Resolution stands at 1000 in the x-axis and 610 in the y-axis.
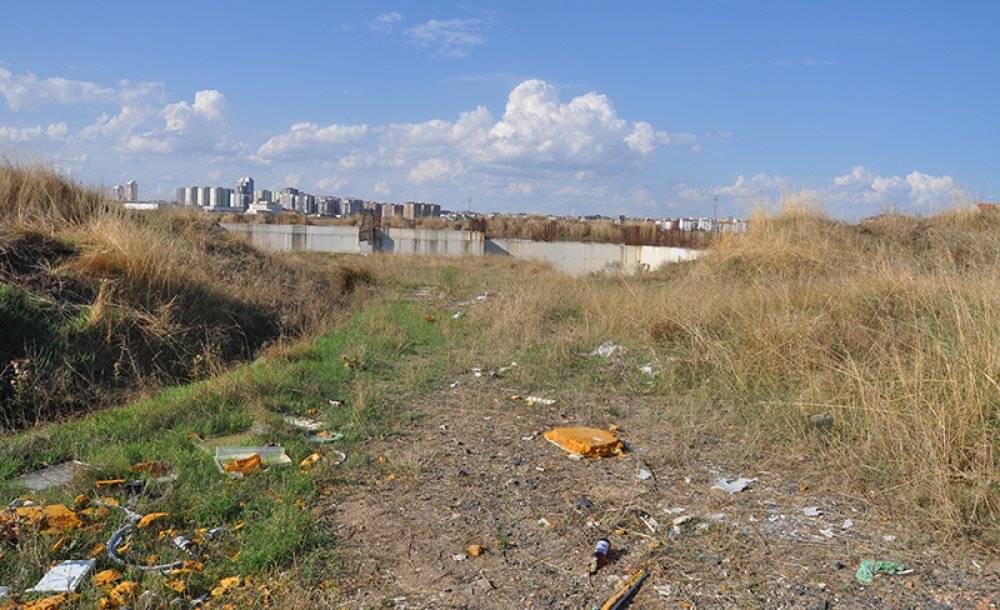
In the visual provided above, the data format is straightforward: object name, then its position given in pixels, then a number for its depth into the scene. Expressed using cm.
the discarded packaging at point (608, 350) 743
